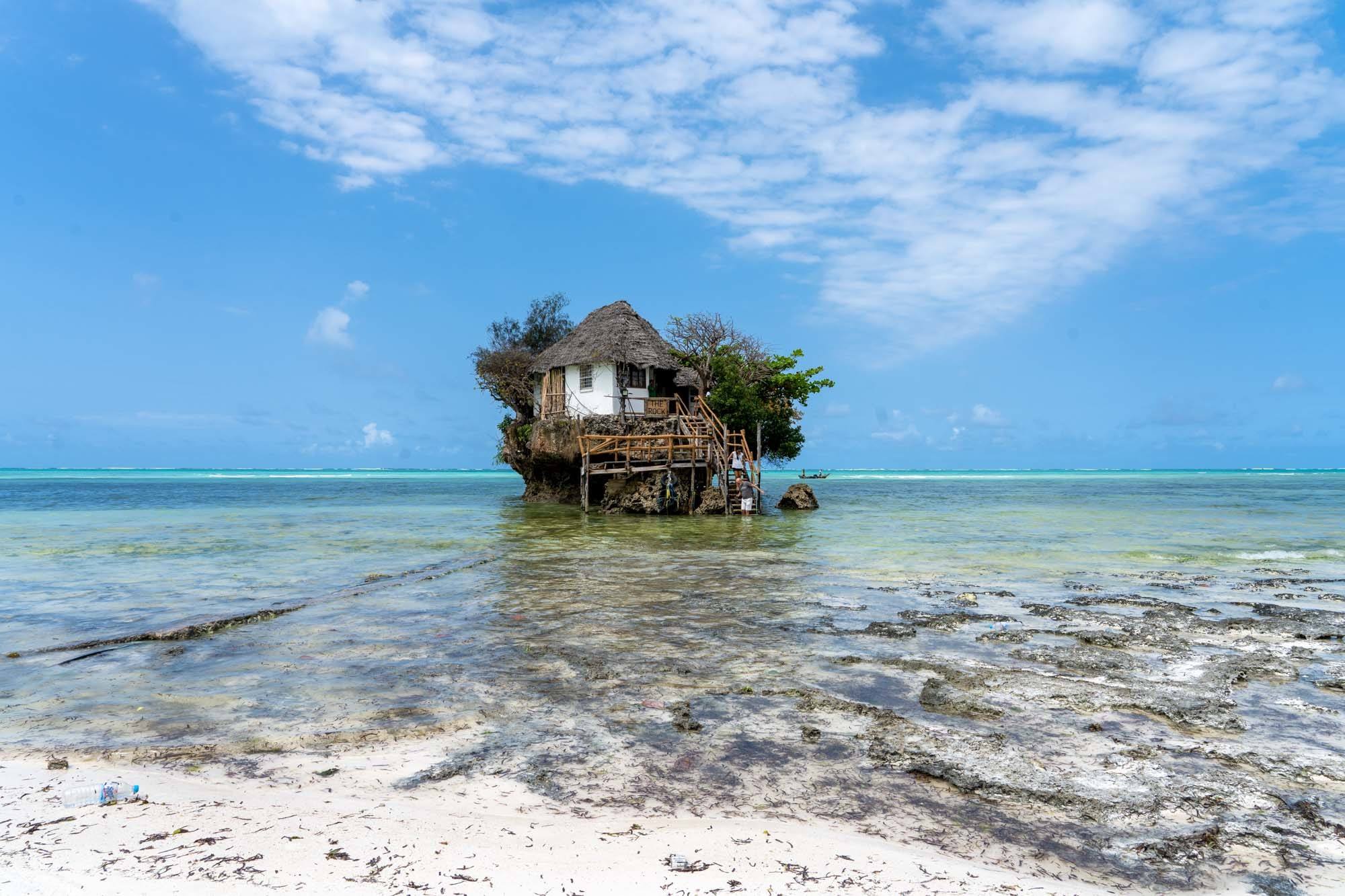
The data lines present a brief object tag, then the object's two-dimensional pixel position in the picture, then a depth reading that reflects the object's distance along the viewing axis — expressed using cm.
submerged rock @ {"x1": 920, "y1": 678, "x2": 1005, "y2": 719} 591
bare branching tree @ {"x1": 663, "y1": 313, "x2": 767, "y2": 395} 3597
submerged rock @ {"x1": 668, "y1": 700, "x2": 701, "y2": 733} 552
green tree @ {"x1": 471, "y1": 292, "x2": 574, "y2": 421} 3925
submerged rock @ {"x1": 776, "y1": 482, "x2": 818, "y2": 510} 3322
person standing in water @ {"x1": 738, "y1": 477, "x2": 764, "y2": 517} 2898
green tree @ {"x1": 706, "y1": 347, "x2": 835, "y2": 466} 3494
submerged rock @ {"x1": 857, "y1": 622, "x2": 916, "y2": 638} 873
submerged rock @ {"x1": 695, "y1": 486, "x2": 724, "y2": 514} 2961
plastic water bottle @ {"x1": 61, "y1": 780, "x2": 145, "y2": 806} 412
